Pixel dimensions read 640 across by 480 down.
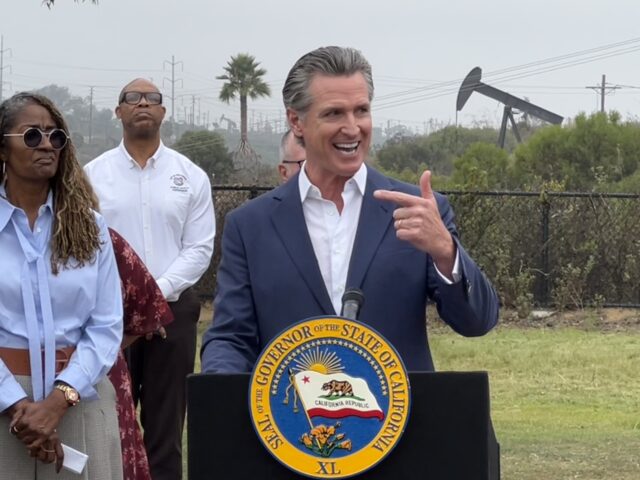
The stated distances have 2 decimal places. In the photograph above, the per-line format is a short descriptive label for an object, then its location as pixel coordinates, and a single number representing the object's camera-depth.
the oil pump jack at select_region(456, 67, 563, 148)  63.00
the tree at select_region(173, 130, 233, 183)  44.52
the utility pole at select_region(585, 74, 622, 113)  78.81
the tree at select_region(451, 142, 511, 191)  33.21
